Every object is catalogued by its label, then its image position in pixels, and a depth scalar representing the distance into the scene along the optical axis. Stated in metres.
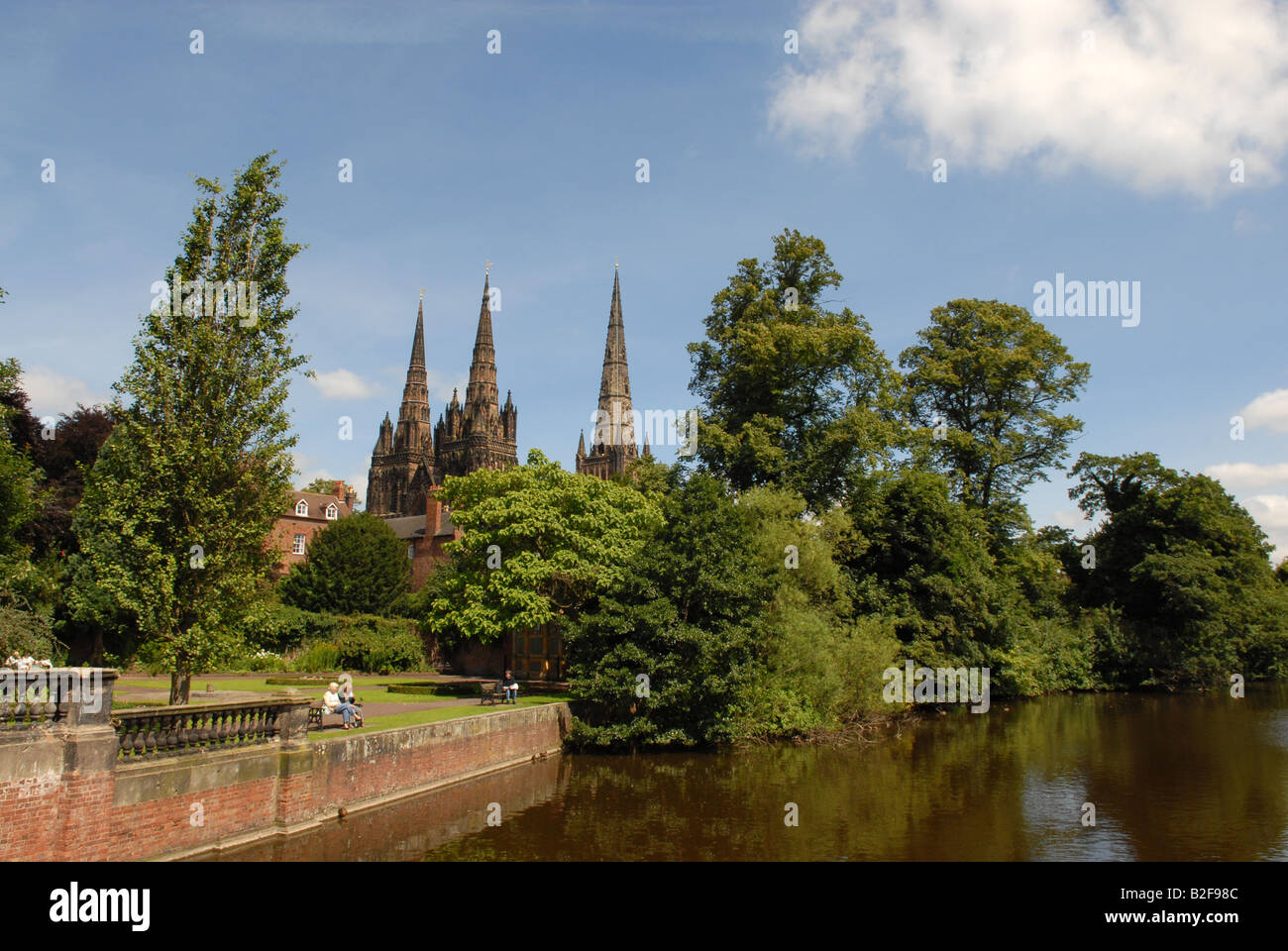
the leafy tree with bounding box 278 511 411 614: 45.91
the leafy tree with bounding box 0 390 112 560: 31.87
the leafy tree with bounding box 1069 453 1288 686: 45.25
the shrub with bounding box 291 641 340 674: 39.88
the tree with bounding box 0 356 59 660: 19.86
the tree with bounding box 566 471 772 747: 23.80
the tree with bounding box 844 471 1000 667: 33.75
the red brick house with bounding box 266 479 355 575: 66.81
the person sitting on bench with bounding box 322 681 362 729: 18.50
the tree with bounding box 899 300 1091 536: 40.53
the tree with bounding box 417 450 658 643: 26.96
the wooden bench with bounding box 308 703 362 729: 17.17
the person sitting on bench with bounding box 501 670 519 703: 25.88
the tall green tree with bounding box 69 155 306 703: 15.60
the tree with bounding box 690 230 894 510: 33.75
